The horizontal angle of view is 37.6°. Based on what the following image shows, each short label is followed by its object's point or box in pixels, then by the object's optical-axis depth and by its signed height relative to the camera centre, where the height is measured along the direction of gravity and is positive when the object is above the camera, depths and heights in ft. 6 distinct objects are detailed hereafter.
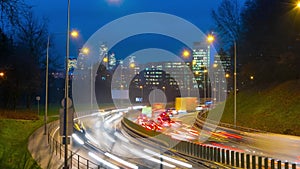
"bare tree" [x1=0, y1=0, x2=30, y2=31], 63.99 +11.23
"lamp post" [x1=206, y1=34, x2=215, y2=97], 119.85 +13.89
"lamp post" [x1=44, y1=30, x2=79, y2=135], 86.92 +10.97
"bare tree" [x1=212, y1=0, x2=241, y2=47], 227.61 +33.34
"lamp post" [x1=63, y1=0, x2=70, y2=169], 53.42 -4.19
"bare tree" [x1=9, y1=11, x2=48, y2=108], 191.01 +11.81
